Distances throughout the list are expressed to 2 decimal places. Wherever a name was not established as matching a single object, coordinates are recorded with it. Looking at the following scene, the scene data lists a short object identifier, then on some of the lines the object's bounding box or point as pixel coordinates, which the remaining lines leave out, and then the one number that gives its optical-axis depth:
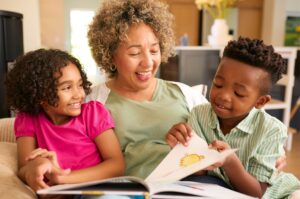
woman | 1.25
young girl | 1.10
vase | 3.29
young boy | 0.99
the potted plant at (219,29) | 3.29
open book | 0.76
